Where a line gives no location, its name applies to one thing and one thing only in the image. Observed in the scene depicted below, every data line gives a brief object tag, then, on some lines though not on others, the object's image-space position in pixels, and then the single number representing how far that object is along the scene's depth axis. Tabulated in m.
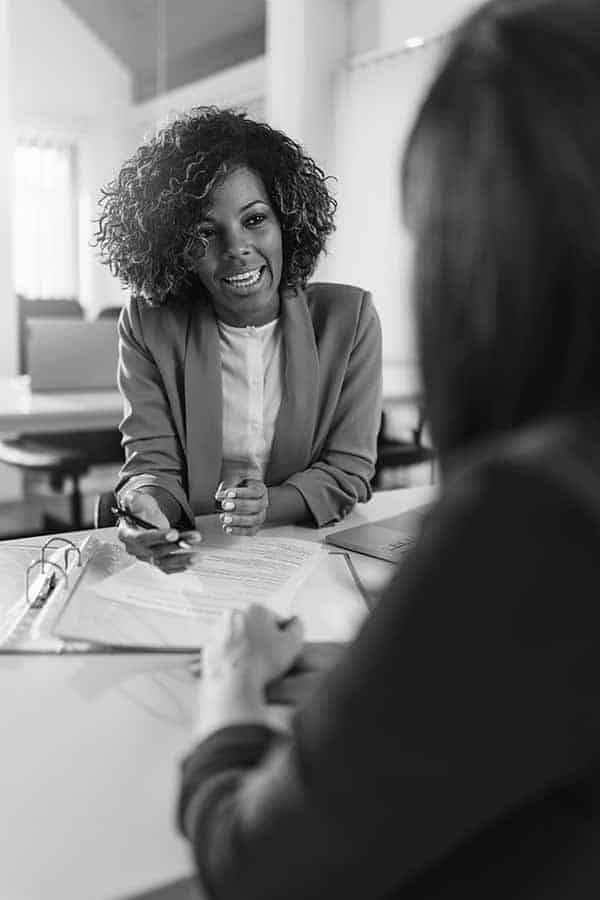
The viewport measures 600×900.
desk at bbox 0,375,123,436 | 2.38
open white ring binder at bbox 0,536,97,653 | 0.95
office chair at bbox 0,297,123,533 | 3.11
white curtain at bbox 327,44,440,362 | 4.59
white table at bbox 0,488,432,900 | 0.59
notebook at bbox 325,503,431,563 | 1.28
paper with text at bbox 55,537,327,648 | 0.97
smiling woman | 1.56
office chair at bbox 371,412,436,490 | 3.25
